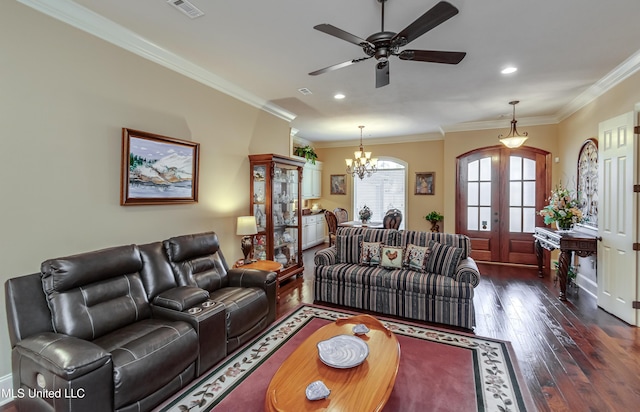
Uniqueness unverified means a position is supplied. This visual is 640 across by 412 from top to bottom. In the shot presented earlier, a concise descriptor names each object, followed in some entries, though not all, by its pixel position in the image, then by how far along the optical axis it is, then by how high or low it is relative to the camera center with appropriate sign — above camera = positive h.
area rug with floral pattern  2.05 -1.40
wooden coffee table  1.53 -1.05
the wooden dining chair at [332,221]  6.38 -0.37
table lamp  3.95 -0.36
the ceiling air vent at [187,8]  2.31 +1.62
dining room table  6.34 -0.44
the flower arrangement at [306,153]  6.81 +1.22
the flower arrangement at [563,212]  4.23 -0.07
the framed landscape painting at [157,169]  2.87 +0.37
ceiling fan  1.83 +1.23
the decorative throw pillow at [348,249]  4.11 -0.64
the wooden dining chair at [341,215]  6.72 -0.24
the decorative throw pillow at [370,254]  3.94 -0.68
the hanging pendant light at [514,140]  4.98 +1.16
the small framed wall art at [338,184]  8.53 +0.60
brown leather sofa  1.66 -0.92
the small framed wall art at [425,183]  7.38 +0.58
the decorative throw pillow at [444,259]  3.54 -0.67
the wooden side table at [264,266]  3.81 -0.83
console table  3.94 -0.55
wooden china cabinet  4.47 -0.08
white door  3.31 -0.12
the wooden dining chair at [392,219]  6.02 -0.30
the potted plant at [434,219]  7.10 -0.33
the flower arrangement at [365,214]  6.43 -0.20
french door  5.92 +0.15
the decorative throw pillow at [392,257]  3.79 -0.70
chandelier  6.45 +1.00
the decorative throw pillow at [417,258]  3.67 -0.68
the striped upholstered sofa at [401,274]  3.28 -0.86
